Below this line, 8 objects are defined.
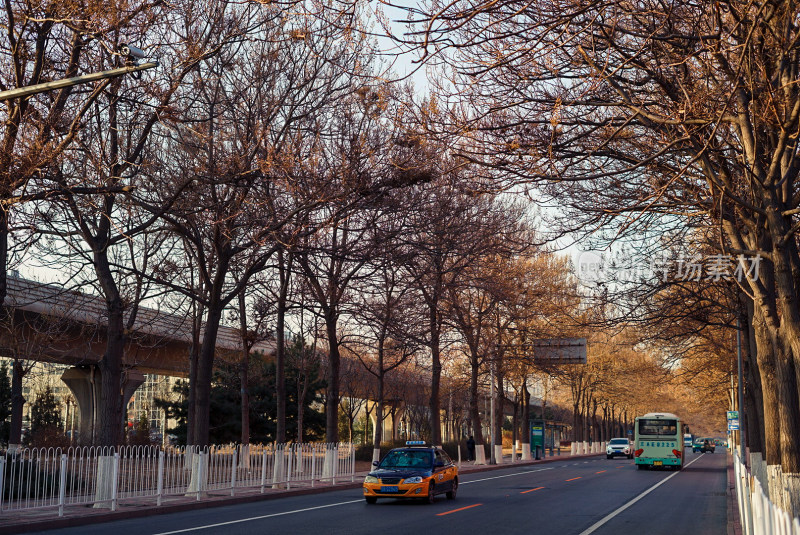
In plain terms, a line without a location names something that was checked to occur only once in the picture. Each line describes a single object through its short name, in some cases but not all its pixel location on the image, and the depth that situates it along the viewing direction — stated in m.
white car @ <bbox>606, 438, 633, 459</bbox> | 71.69
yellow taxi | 21.41
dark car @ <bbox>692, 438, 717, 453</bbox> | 108.44
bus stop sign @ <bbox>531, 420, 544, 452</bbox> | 63.32
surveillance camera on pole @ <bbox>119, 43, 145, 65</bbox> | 11.47
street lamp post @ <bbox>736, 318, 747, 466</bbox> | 36.72
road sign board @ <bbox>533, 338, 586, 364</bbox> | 47.12
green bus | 47.28
